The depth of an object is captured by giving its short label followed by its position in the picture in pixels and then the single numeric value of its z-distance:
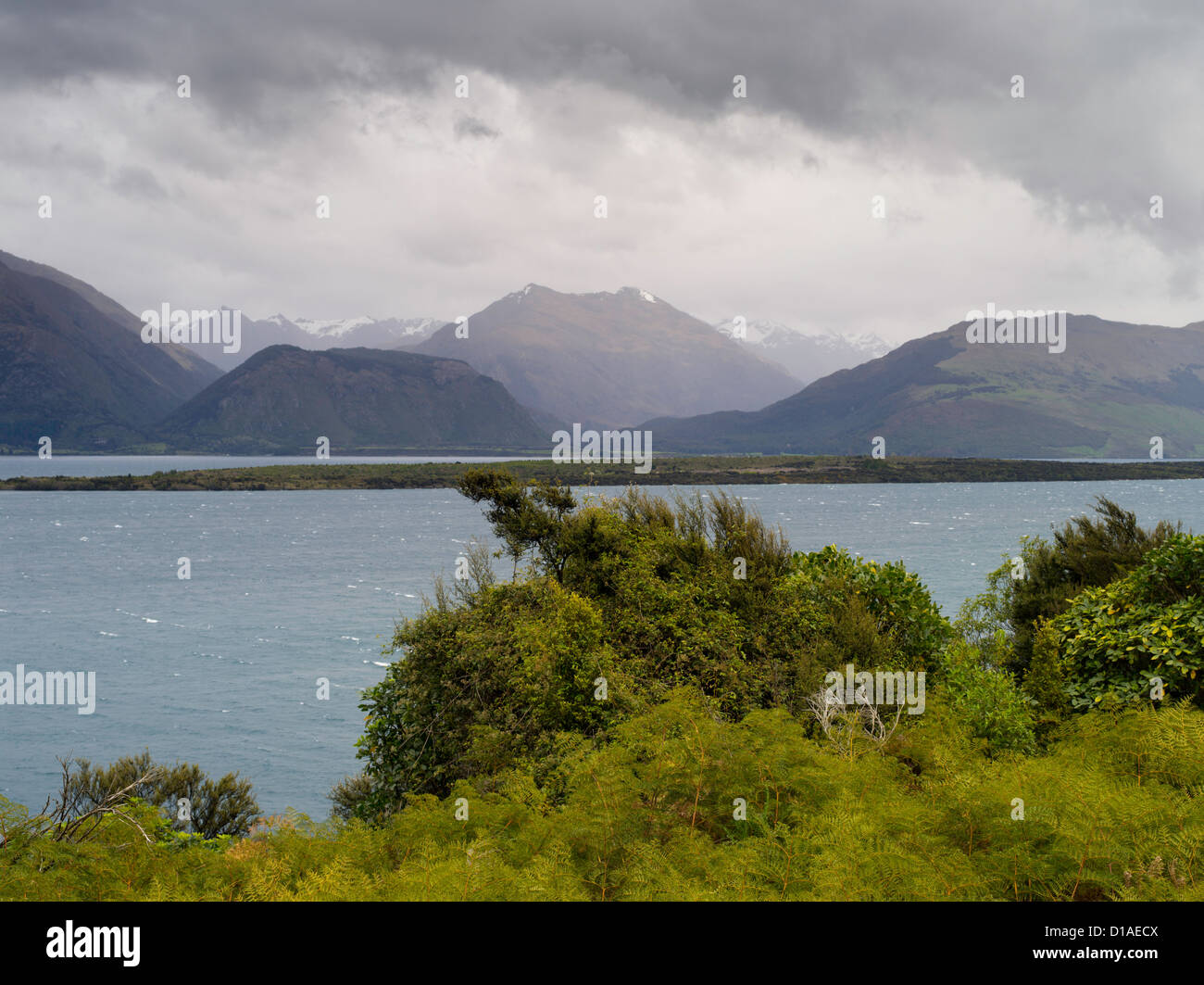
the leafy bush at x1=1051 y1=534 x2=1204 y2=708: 12.25
